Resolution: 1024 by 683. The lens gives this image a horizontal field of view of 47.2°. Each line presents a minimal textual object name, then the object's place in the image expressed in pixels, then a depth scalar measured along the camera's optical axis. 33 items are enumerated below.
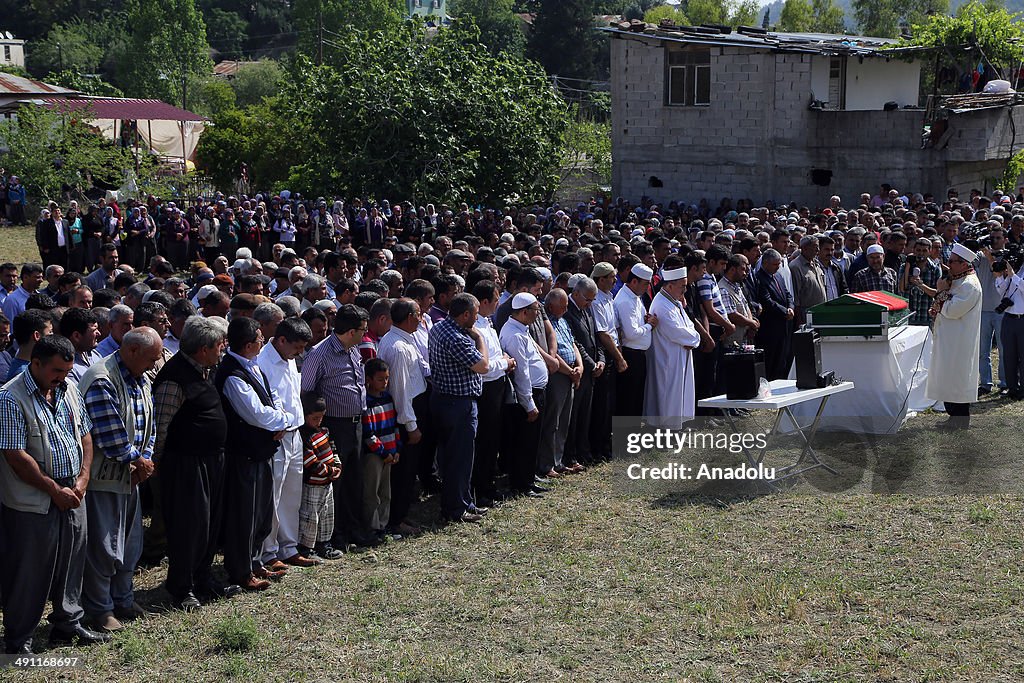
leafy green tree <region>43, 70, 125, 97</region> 61.00
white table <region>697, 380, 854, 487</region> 8.49
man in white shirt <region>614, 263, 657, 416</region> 10.04
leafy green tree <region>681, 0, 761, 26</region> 73.94
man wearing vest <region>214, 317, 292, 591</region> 6.59
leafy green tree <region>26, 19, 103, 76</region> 78.62
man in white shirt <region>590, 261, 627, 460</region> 9.78
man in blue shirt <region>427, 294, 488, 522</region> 8.04
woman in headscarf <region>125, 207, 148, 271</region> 23.84
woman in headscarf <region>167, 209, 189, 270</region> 23.98
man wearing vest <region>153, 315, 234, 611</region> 6.40
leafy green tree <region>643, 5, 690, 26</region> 69.62
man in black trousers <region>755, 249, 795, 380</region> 11.58
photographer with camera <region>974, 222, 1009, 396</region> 12.04
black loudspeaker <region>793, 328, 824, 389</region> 8.96
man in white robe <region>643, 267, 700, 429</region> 10.16
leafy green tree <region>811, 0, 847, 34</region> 71.75
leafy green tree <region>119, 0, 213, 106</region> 73.88
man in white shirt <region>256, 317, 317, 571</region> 6.88
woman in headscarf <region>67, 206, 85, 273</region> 22.89
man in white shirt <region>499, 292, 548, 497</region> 8.66
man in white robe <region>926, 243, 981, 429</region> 10.55
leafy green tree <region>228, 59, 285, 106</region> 74.69
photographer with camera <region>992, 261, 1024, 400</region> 11.55
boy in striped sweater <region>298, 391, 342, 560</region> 7.20
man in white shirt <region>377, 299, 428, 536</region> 7.79
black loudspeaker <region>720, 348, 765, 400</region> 8.52
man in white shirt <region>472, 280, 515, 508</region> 8.38
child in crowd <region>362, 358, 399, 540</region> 7.59
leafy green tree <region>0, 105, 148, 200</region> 32.00
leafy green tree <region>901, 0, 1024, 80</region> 27.36
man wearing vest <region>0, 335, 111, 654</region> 5.63
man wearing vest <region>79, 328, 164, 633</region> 6.09
